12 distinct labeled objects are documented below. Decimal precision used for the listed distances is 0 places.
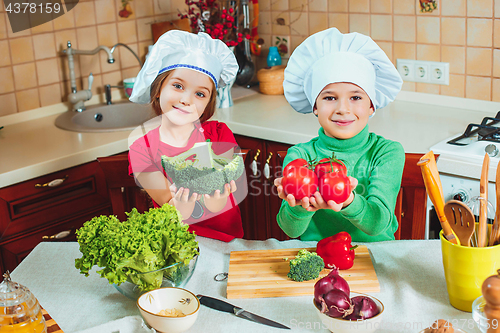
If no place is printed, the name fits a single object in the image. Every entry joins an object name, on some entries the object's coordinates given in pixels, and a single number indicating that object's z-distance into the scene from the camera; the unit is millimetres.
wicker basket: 2340
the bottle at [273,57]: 2443
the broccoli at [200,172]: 1010
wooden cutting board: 905
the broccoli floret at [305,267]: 925
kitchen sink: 2215
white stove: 1461
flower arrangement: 2180
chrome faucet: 2197
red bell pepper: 955
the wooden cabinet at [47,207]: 1682
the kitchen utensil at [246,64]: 2416
